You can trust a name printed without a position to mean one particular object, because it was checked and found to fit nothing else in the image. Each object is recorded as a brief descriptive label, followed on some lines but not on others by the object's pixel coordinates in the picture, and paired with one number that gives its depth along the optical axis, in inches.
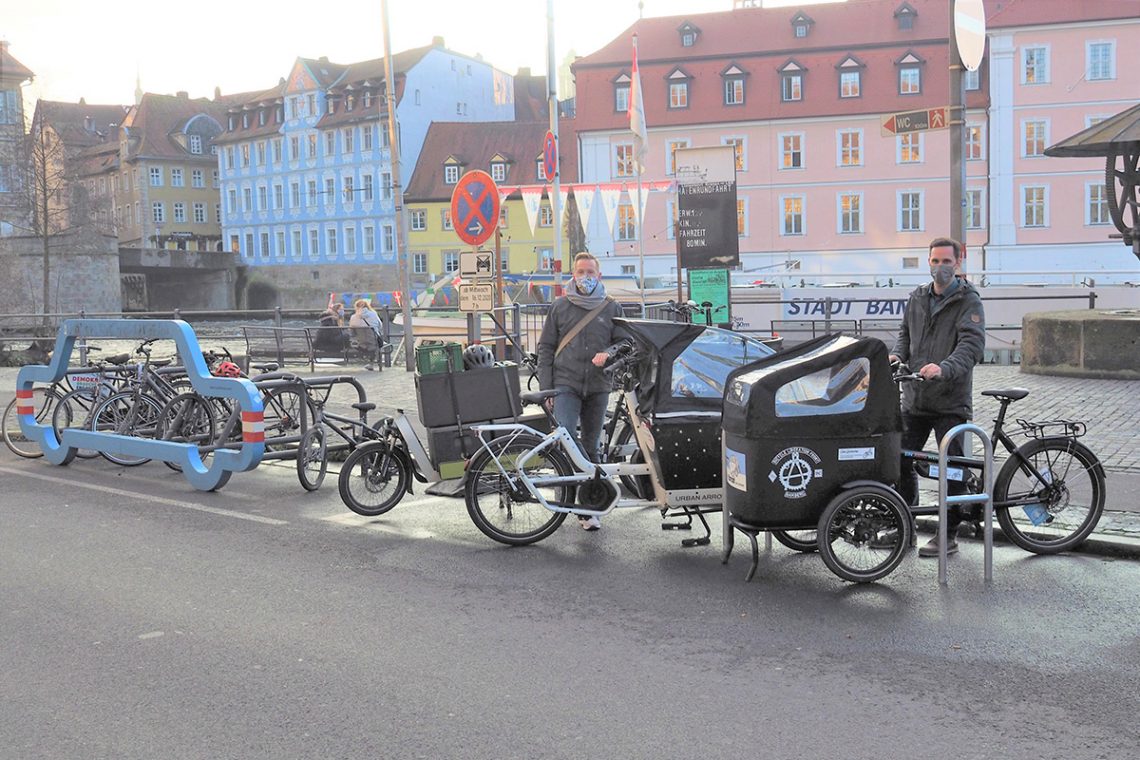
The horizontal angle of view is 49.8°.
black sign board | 635.5
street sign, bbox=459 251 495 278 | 473.7
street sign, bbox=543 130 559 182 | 779.4
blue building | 3250.5
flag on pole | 836.6
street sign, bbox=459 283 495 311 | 468.1
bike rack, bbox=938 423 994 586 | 265.6
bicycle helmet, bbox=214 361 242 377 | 443.2
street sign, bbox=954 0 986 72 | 394.0
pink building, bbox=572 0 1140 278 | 2277.3
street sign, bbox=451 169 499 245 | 493.7
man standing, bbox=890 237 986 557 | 284.2
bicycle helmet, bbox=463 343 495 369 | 367.9
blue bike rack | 385.4
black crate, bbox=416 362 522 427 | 358.0
